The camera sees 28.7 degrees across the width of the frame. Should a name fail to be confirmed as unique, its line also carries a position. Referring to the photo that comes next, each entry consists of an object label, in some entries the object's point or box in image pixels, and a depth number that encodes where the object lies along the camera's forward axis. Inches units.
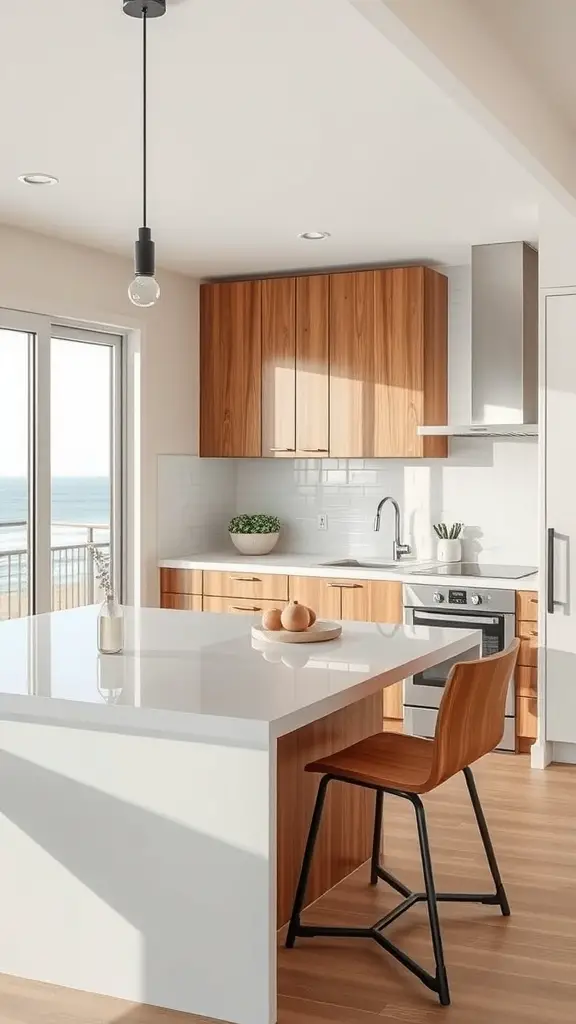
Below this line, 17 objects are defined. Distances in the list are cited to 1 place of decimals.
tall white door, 195.2
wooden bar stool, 115.3
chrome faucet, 245.8
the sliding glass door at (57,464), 208.7
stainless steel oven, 210.2
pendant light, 109.3
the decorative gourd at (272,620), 138.3
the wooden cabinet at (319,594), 227.1
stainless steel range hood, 213.0
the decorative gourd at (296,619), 136.8
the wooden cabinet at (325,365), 233.0
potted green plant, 253.3
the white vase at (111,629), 126.4
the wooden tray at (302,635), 134.8
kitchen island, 103.2
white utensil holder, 238.2
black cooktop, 221.0
